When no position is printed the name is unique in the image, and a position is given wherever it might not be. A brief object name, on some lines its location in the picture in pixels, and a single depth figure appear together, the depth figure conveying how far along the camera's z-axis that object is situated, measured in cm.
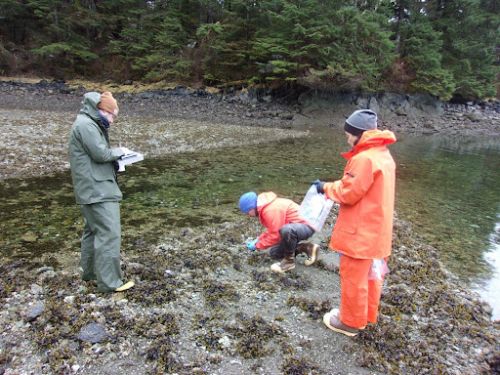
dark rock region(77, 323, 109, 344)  396
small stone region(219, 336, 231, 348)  404
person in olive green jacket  439
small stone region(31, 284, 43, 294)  482
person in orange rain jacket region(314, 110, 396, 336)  371
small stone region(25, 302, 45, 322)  425
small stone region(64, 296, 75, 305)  458
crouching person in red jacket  545
